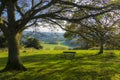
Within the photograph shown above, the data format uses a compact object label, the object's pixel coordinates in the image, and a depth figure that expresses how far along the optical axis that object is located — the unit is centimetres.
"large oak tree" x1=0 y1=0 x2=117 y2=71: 635
